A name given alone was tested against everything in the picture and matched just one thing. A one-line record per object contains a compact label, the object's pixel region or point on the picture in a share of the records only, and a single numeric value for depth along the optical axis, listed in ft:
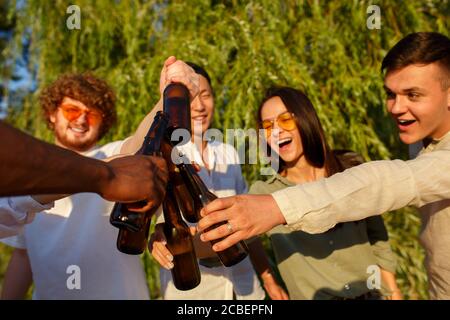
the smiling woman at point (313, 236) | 7.00
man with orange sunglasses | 6.98
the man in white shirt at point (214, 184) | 7.82
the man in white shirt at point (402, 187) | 4.52
